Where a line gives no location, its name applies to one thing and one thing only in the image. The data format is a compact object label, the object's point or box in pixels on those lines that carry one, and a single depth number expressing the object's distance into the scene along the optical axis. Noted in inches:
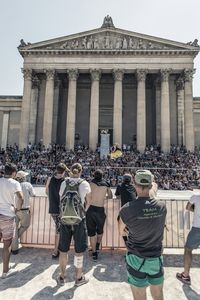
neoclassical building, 1241.4
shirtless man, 225.1
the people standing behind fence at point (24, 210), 239.8
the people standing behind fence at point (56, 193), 221.1
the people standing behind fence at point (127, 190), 233.5
